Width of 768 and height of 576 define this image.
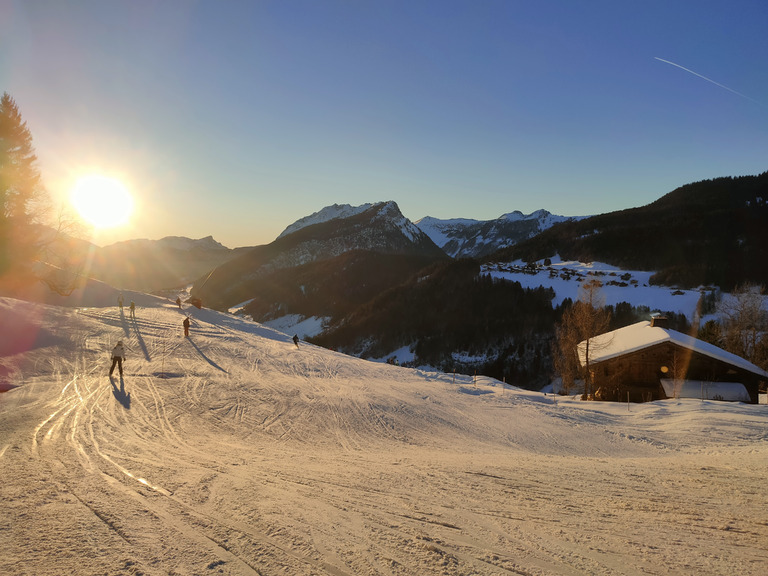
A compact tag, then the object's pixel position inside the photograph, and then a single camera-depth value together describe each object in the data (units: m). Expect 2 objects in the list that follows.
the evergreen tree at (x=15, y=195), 31.98
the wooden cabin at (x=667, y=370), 27.53
